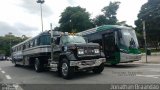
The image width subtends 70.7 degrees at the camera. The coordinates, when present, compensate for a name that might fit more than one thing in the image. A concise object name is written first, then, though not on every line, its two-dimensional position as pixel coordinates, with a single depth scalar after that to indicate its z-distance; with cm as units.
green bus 785
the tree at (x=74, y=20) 3152
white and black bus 724
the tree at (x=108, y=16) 3285
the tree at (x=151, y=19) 2288
